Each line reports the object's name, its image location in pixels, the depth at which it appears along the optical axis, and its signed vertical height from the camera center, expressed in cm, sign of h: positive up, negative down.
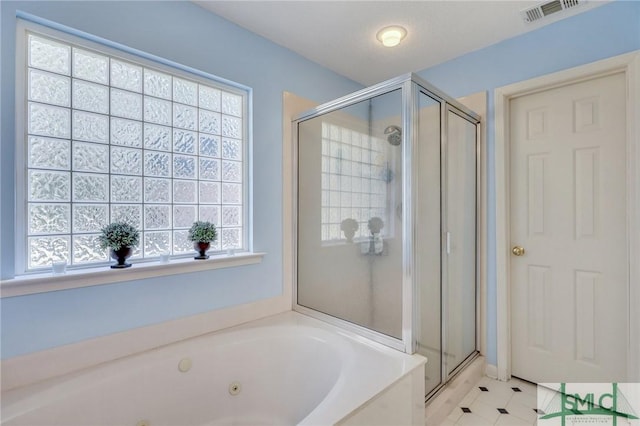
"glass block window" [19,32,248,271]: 136 +34
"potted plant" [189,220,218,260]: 174 -13
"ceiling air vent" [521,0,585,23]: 169 +124
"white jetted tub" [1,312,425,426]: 120 -81
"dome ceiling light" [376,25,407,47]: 195 +123
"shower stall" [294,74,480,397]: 162 -3
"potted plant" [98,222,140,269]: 143 -13
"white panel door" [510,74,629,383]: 173 -11
